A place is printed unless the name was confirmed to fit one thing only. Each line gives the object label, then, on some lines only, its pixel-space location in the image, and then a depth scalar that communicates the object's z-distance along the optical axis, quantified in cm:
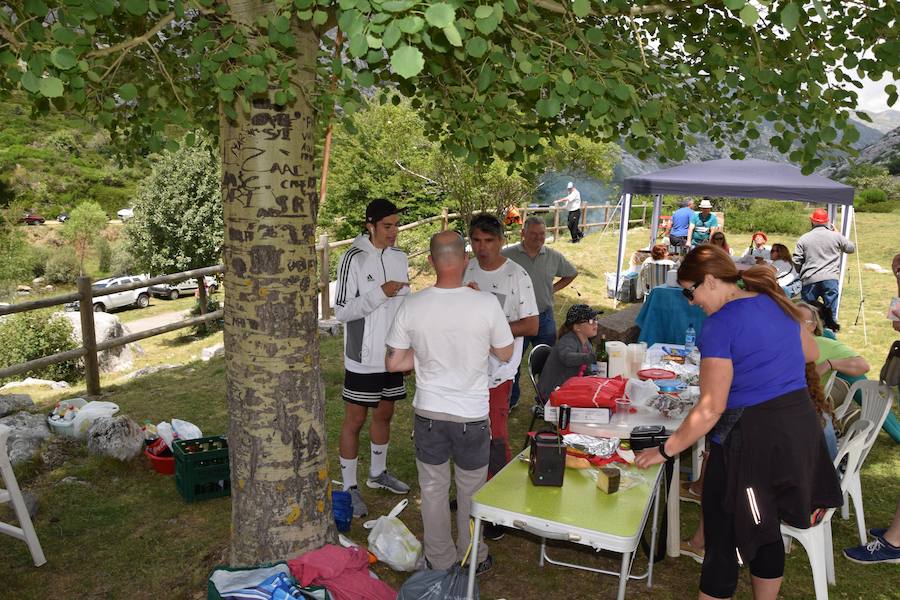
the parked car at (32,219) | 6719
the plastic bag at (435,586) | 305
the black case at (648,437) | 331
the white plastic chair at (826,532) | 302
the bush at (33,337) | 1473
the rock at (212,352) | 1002
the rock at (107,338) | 1356
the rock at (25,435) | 503
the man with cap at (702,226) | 1252
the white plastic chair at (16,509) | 351
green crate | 440
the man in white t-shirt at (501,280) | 443
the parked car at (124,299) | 3384
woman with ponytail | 267
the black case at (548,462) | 295
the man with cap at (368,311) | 399
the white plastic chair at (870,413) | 386
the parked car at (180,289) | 3862
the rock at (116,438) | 501
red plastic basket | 487
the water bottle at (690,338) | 540
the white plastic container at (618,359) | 446
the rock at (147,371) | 848
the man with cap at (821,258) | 891
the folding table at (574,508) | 259
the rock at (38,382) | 841
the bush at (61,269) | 5253
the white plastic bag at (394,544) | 359
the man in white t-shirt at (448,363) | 313
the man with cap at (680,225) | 1259
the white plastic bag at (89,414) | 551
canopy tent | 893
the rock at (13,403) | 653
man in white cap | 1697
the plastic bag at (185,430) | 524
